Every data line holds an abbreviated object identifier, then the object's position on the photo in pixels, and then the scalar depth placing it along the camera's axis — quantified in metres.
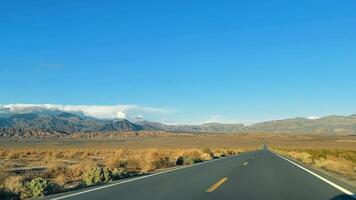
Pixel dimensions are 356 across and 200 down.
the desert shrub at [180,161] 32.72
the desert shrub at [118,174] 20.30
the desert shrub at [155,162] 28.50
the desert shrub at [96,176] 18.73
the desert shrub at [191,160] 32.50
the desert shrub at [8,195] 14.73
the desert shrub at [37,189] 14.33
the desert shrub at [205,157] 39.47
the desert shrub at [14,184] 15.62
